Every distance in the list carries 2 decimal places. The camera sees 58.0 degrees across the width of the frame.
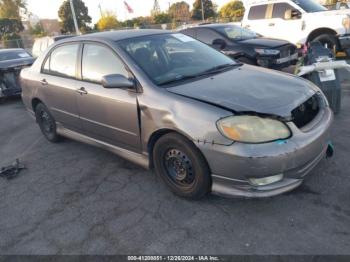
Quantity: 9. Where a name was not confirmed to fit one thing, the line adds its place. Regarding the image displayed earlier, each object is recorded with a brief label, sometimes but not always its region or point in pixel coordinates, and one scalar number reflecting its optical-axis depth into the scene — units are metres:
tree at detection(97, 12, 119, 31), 45.57
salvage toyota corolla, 2.61
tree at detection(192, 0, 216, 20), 47.22
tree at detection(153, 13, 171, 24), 39.78
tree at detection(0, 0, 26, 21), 44.19
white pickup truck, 9.11
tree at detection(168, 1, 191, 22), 53.84
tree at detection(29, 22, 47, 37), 44.66
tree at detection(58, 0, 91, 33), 46.47
